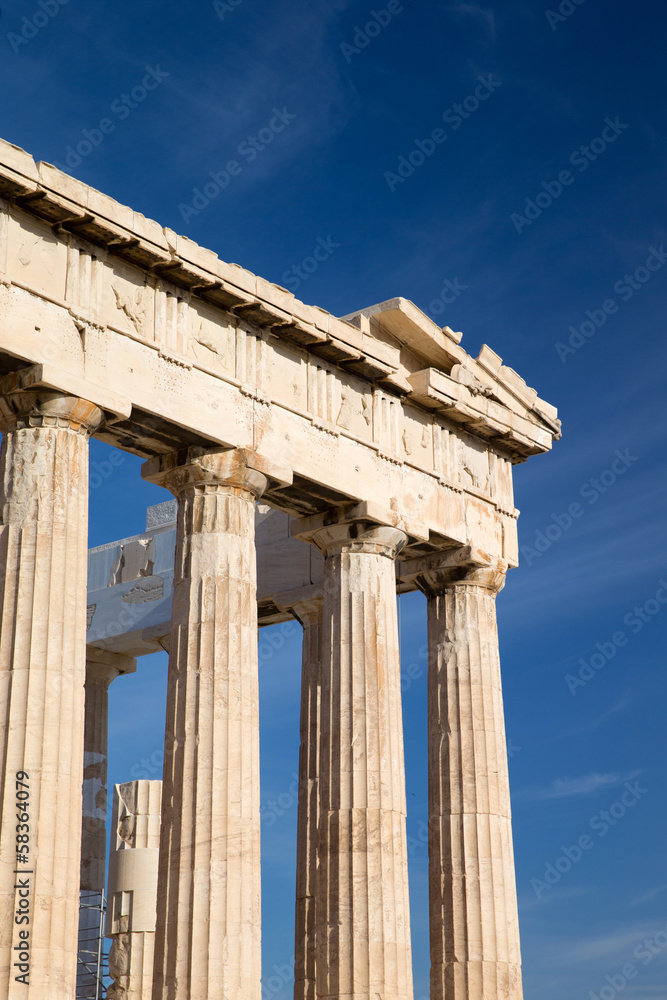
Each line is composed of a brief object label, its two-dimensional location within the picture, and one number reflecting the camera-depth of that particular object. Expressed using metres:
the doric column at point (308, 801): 37.16
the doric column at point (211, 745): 29.20
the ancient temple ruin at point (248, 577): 27.84
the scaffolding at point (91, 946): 45.48
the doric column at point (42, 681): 25.77
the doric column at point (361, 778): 33.16
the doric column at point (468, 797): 36.12
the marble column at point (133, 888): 43.75
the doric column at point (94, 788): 45.88
